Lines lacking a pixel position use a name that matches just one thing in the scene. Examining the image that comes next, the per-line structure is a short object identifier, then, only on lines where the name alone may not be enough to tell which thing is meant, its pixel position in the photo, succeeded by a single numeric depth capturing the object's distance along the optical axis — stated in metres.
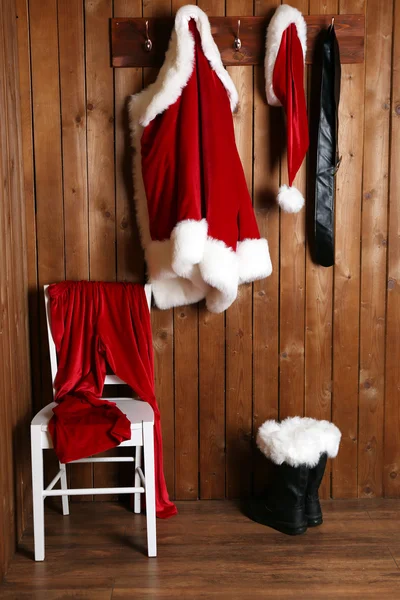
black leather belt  2.33
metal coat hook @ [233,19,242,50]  2.33
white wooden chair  2.09
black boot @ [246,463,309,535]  2.27
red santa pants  2.34
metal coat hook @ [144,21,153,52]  2.32
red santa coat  2.14
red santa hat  2.27
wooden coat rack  2.35
